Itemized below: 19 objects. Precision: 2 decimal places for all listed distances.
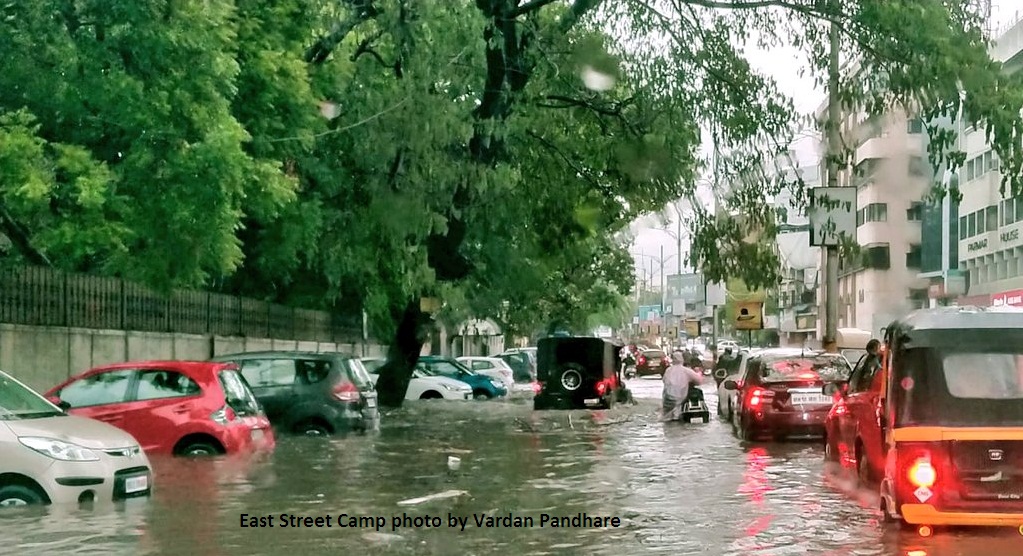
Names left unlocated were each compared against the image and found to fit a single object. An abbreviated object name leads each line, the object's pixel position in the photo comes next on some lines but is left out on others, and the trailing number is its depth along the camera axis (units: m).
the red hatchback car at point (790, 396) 21.27
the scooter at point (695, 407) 27.84
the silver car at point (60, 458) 11.30
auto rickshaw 9.97
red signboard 44.19
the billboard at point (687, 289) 111.88
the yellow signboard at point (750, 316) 44.16
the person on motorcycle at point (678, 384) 27.73
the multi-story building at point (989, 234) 46.78
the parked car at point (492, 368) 45.72
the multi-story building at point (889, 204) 18.86
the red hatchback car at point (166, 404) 15.93
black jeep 33.19
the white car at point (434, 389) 39.12
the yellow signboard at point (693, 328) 80.12
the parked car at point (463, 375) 41.11
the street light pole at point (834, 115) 19.39
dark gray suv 21.06
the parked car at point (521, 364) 58.31
